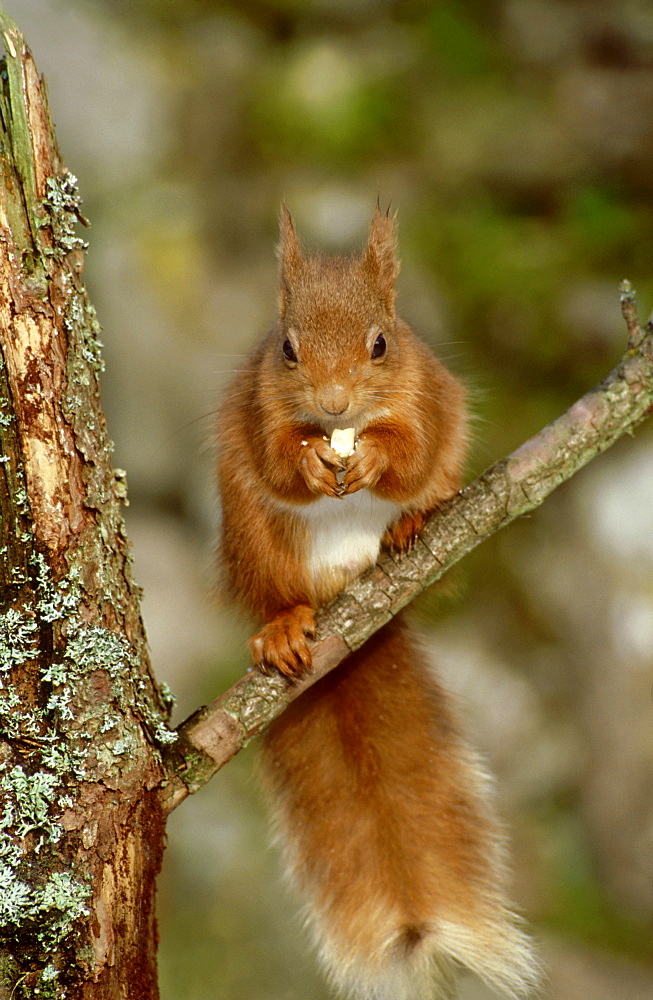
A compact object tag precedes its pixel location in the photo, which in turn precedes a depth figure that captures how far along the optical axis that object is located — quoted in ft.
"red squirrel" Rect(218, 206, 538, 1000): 15.13
